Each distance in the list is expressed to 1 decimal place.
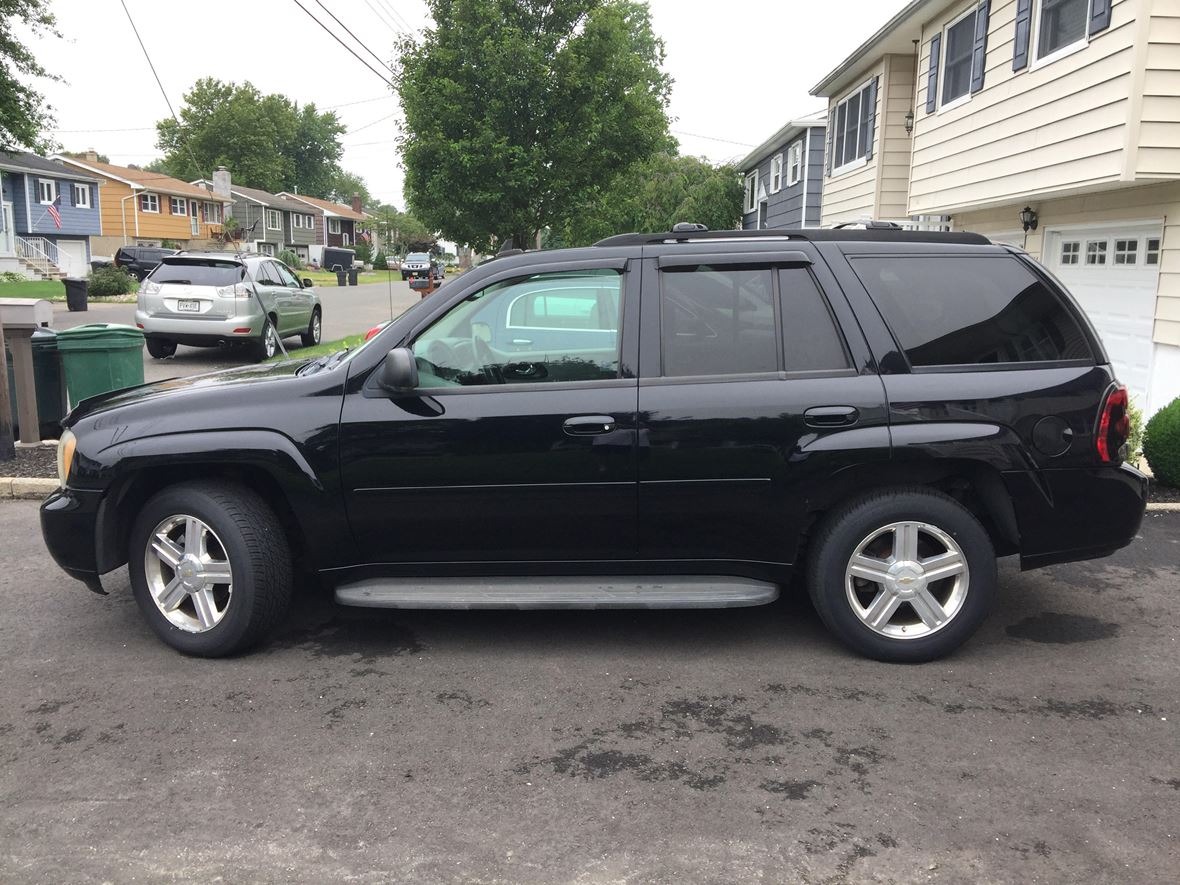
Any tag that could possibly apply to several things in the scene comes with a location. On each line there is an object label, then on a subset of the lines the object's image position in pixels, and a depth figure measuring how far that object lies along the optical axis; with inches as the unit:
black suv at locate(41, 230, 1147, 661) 169.5
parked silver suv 583.8
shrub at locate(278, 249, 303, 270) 2499.5
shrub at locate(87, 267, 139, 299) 1289.4
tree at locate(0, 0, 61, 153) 944.9
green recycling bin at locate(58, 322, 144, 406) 349.4
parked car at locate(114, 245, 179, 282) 1761.8
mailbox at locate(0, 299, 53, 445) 342.0
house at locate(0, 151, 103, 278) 1774.1
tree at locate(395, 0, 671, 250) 788.6
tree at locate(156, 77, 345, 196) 3348.9
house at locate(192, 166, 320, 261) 2706.7
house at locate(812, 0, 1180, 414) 356.5
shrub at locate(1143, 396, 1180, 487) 290.7
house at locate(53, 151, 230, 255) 2295.8
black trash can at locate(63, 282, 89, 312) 1004.6
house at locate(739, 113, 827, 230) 959.0
